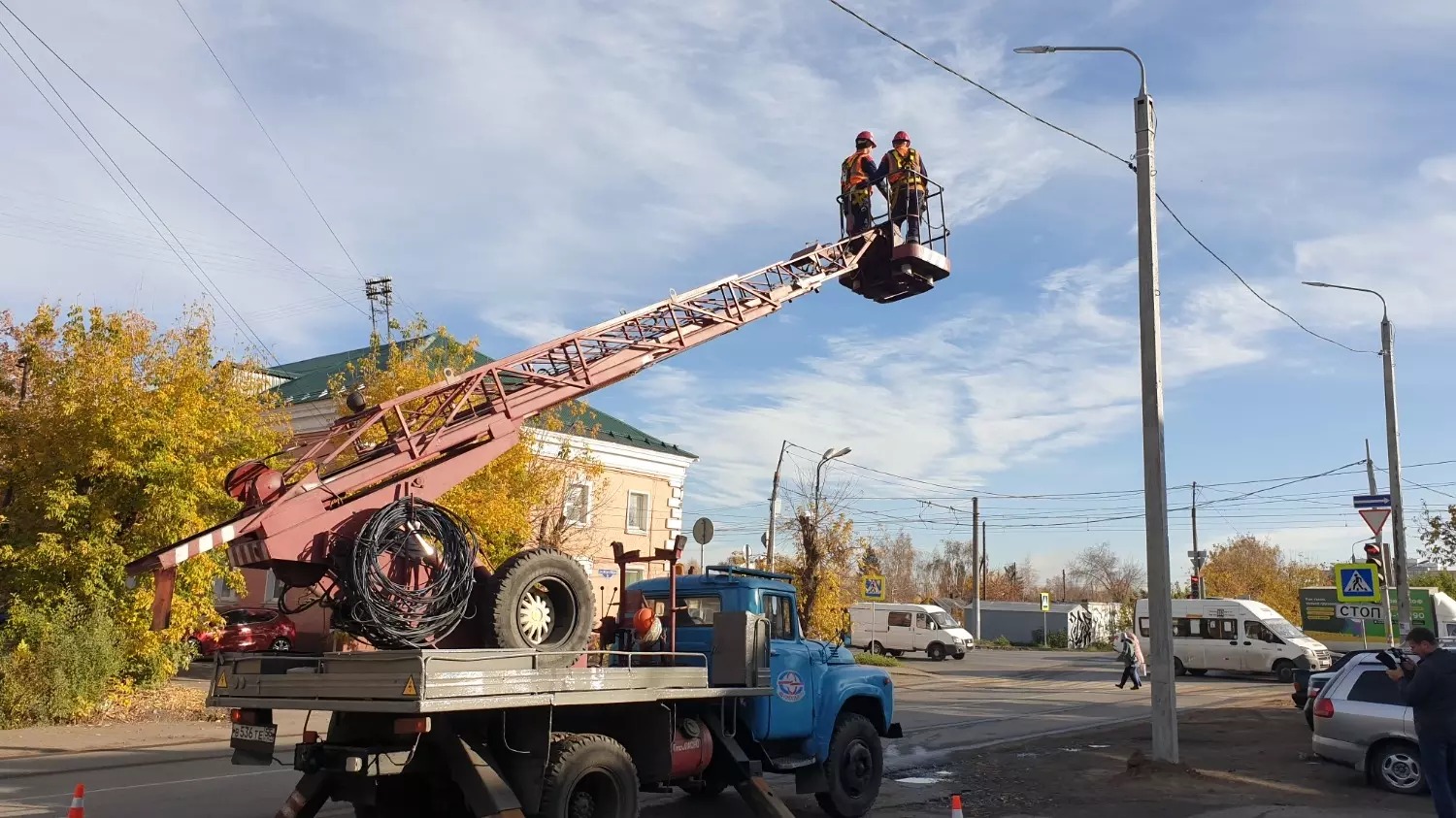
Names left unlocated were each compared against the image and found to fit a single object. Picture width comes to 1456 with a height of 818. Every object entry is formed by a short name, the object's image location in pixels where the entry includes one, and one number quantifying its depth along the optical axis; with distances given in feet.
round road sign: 49.52
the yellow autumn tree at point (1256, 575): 173.73
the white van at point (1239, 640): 100.01
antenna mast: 121.29
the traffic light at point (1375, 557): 64.75
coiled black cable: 25.91
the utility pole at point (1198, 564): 147.29
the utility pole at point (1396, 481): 64.85
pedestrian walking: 87.97
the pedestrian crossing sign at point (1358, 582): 65.72
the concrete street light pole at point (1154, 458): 39.58
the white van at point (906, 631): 134.72
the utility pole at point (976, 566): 174.23
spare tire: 26.58
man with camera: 28.27
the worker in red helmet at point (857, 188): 46.50
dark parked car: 59.31
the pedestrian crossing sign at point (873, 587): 113.19
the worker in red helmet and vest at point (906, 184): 45.60
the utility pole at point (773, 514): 102.94
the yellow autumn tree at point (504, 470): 71.36
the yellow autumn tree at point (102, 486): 52.65
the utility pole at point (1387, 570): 65.26
